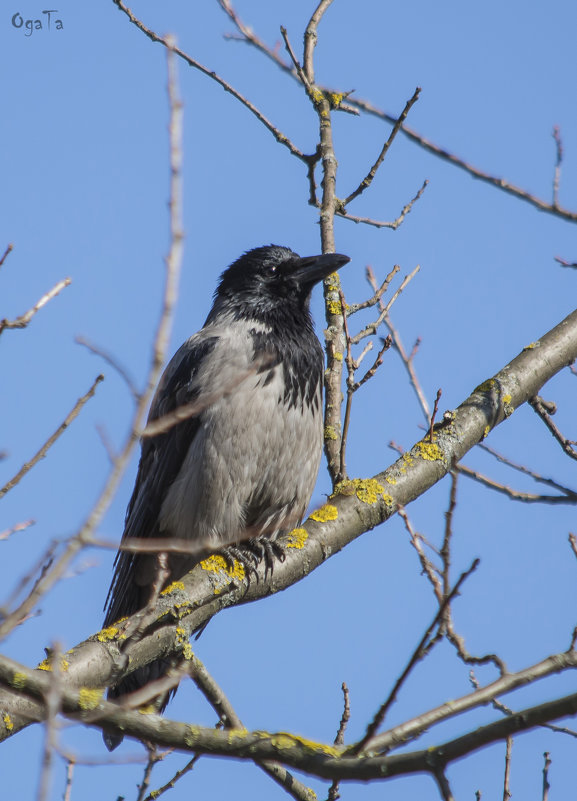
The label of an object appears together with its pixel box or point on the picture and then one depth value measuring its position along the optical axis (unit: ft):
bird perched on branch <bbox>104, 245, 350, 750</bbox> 35.99
